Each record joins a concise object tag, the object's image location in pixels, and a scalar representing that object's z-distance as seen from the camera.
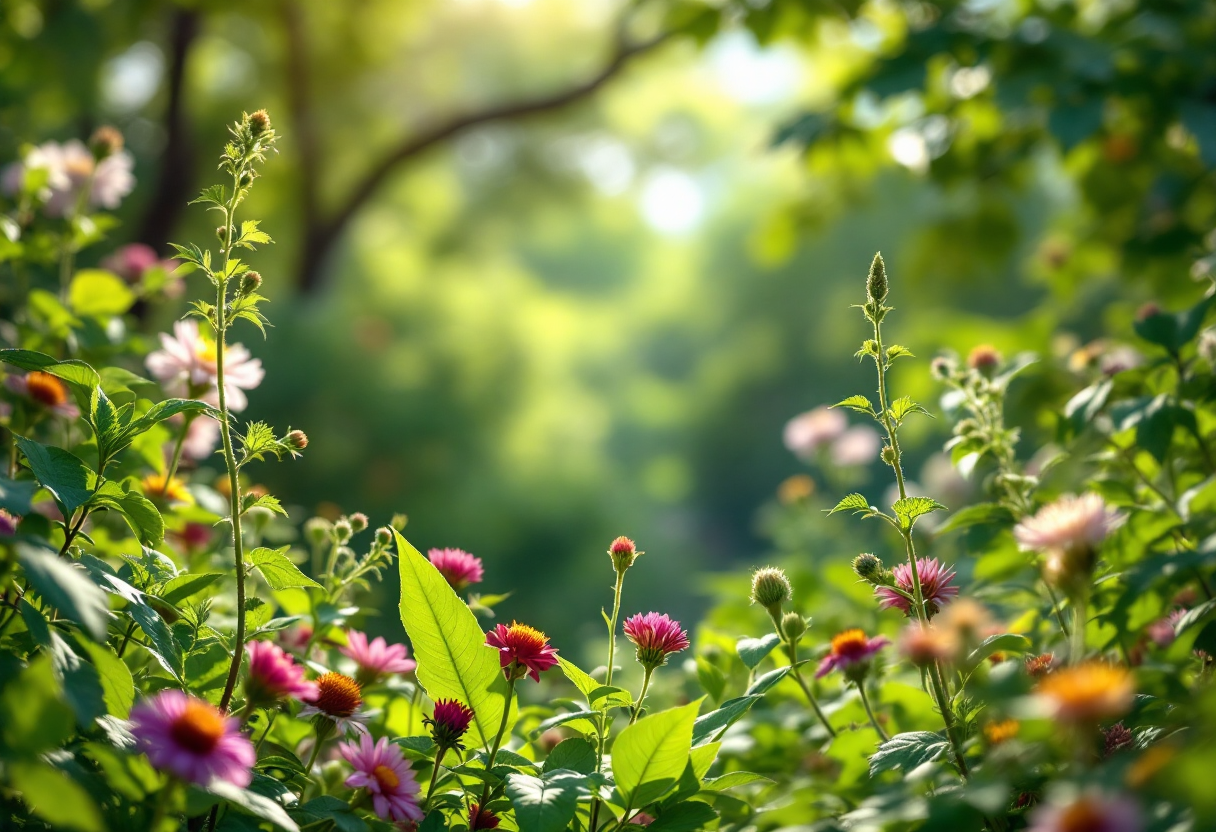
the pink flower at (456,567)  1.51
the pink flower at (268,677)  1.36
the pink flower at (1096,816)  1.22
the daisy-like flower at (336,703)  1.40
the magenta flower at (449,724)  1.39
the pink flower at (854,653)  1.44
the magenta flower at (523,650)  1.42
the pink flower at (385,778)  1.38
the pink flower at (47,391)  1.55
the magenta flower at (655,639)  1.44
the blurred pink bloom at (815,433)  2.98
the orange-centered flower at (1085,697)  1.23
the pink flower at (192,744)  1.28
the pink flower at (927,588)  1.43
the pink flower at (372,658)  1.49
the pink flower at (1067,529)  1.30
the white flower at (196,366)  1.53
